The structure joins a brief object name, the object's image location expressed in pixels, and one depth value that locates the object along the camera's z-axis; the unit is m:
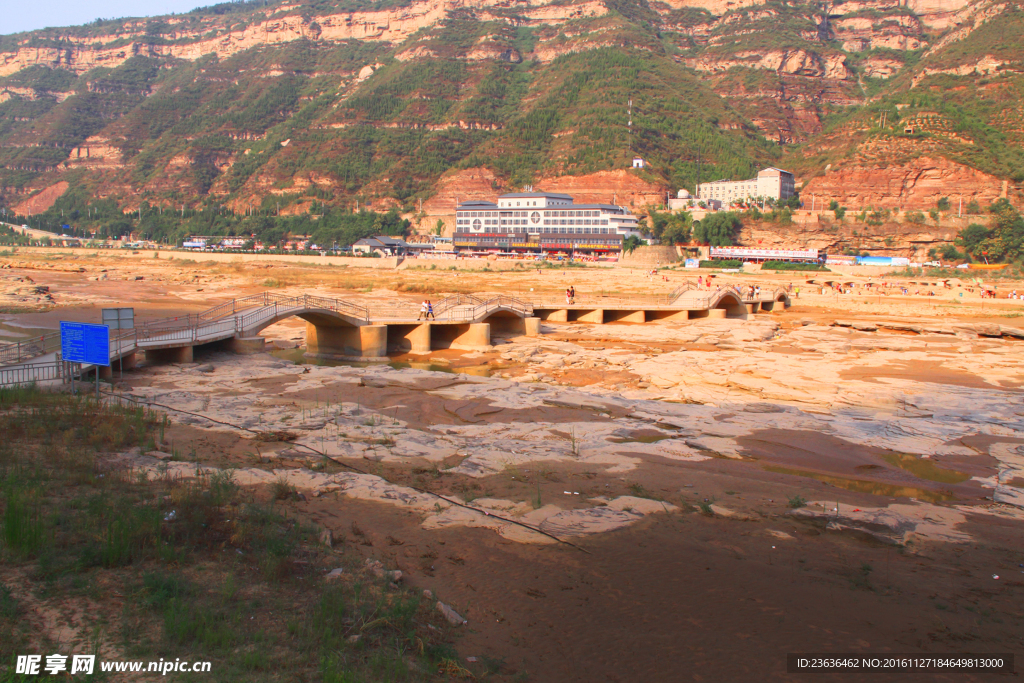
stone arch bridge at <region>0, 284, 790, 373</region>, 24.06
